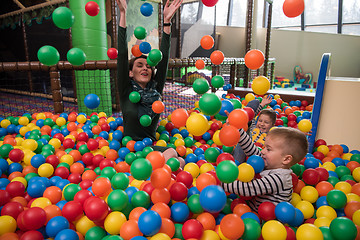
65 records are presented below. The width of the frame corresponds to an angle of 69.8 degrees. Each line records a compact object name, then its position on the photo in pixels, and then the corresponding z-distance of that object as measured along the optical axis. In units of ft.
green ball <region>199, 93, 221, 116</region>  3.31
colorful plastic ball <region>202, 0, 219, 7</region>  4.90
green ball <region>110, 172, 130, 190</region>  4.14
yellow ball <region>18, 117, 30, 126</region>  8.57
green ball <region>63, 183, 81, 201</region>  4.31
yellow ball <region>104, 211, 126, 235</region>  3.46
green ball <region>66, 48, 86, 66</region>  4.38
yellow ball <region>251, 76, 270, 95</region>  4.44
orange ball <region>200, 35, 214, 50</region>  5.58
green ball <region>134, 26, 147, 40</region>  5.96
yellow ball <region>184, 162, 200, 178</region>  5.10
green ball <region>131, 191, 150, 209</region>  3.83
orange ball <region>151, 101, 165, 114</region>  5.07
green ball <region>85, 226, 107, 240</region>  3.43
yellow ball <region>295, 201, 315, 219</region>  4.19
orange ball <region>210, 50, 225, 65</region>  5.22
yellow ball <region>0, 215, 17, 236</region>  3.41
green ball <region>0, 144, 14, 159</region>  5.82
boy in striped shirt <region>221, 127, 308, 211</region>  3.72
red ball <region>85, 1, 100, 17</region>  4.60
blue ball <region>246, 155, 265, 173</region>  3.96
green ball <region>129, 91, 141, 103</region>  6.08
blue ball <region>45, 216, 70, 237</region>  3.42
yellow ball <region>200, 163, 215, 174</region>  5.18
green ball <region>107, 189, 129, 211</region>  3.55
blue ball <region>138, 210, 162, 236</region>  3.14
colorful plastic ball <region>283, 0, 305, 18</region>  4.06
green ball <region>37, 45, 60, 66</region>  4.00
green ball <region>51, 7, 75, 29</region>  3.94
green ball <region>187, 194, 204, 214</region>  3.74
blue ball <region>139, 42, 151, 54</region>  5.93
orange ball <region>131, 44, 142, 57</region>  6.28
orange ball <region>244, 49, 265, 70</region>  4.26
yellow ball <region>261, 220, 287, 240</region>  3.33
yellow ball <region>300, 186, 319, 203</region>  4.58
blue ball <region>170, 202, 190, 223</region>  3.69
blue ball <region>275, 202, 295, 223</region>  3.51
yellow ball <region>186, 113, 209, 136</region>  3.46
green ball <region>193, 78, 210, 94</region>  4.18
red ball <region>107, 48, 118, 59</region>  6.57
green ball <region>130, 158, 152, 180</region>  3.34
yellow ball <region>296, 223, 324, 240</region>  3.29
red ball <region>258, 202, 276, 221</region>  3.73
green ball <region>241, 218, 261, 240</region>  3.40
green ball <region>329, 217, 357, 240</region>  3.24
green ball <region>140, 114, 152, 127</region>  6.12
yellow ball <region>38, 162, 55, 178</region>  5.33
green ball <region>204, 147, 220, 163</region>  5.72
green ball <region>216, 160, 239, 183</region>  3.20
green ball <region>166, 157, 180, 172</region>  4.97
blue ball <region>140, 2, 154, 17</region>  5.49
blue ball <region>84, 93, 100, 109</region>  4.68
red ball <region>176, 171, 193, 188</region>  4.44
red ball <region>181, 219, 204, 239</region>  3.26
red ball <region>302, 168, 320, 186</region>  4.95
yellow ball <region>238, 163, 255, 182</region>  3.61
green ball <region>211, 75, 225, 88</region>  5.32
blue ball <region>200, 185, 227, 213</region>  3.16
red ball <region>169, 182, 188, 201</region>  3.98
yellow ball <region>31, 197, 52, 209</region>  4.06
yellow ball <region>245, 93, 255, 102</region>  8.26
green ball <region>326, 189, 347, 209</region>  4.15
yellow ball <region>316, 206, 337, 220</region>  4.09
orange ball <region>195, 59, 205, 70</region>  6.59
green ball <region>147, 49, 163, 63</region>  5.31
